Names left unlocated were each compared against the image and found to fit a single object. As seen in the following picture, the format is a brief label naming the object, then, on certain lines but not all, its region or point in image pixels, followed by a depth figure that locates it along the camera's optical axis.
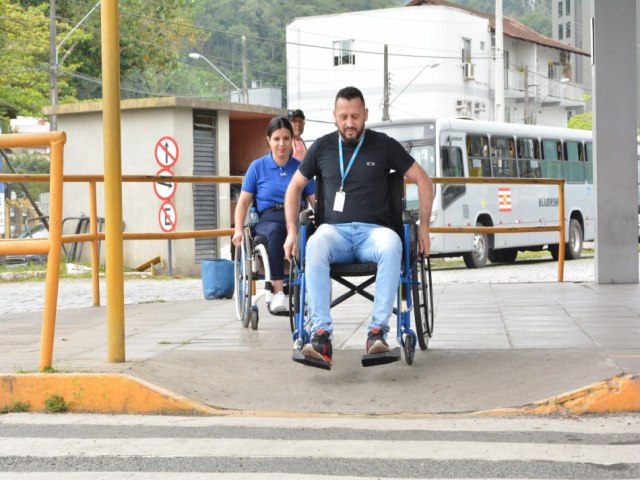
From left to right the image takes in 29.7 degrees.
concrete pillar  12.56
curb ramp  6.39
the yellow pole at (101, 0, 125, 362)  7.35
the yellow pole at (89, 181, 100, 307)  11.76
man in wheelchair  7.28
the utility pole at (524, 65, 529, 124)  61.35
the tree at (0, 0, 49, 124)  42.47
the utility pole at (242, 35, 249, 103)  53.44
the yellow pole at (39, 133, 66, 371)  7.34
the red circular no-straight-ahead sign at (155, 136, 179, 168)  24.91
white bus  26.03
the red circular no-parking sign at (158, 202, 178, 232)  24.78
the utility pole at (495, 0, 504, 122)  42.24
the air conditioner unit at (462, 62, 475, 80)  60.30
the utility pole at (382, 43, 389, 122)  47.69
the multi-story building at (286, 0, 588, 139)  60.53
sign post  24.83
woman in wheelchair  9.66
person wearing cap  10.65
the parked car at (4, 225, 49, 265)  16.91
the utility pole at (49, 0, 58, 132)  36.62
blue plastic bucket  12.76
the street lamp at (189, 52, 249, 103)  53.22
